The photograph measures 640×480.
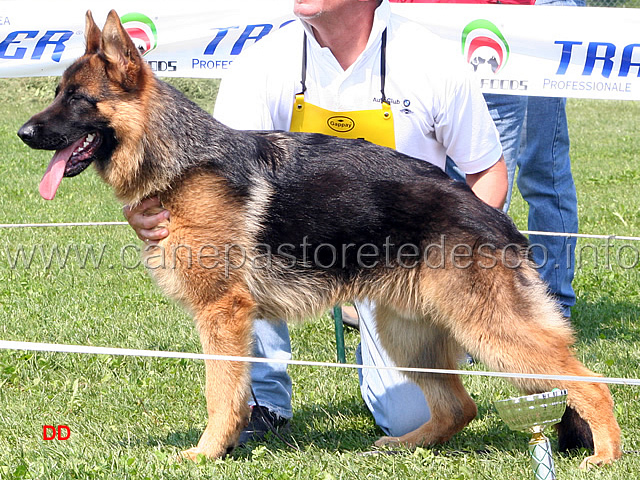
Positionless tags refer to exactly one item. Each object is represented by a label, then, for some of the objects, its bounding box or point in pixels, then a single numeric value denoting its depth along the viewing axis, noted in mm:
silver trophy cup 4801
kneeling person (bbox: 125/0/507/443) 7227
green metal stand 8492
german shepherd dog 6082
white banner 12445
